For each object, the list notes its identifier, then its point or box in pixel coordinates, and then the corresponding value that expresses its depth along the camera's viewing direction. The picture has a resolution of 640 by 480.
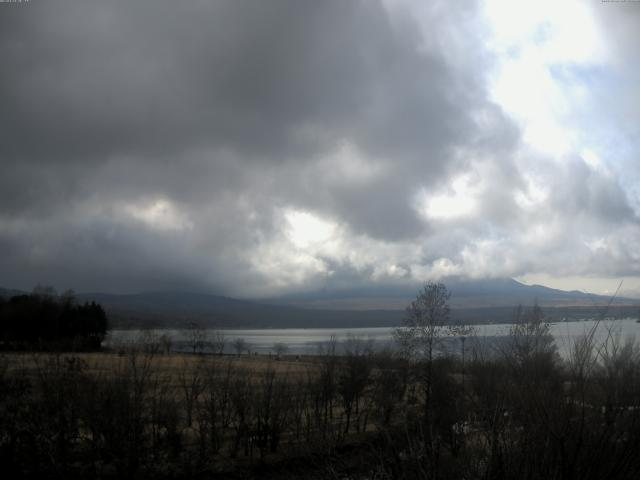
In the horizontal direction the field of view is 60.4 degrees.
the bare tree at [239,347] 144.27
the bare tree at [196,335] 146.98
